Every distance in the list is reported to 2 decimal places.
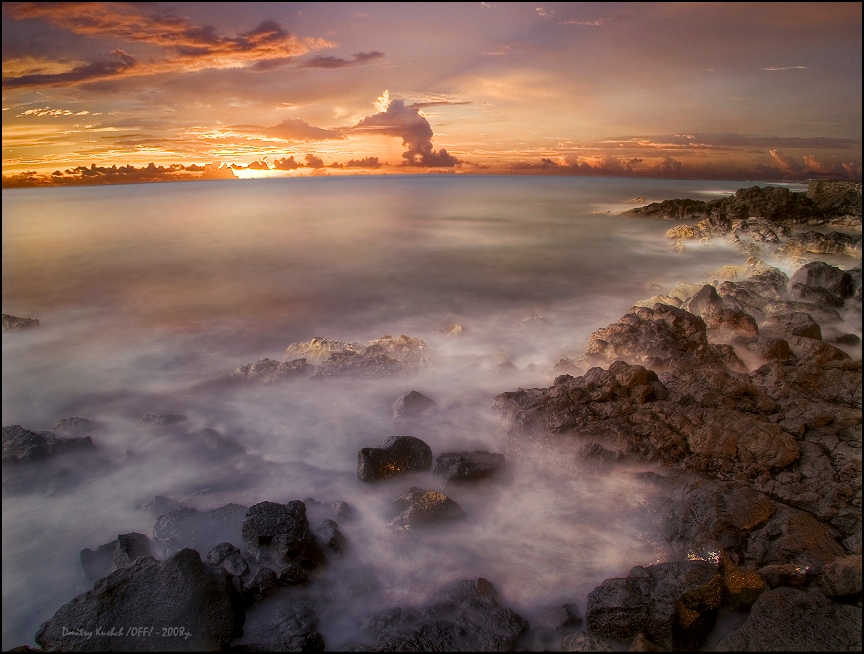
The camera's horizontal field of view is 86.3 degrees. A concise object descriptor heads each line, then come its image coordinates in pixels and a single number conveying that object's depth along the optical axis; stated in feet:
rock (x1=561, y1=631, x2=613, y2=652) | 9.21
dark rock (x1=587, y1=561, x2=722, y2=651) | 9.59
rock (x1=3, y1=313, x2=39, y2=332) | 27.94
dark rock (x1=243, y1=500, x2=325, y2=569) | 11.76
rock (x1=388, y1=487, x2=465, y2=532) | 13.32
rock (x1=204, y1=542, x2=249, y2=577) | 11.43
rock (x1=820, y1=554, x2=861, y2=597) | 9.66
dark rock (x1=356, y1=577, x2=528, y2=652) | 9.71
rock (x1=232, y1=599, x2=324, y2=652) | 9.83
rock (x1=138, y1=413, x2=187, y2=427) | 19.15
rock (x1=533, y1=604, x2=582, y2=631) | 10.35
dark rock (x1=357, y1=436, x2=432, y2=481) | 15.46
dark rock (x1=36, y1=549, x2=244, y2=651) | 9.52
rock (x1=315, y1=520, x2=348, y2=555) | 12.56
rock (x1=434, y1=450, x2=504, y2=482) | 14.96
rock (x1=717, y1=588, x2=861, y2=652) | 8.66
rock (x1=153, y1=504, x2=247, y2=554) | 13.05
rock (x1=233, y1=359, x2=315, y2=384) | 22.65
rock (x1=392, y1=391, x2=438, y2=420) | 19.62
